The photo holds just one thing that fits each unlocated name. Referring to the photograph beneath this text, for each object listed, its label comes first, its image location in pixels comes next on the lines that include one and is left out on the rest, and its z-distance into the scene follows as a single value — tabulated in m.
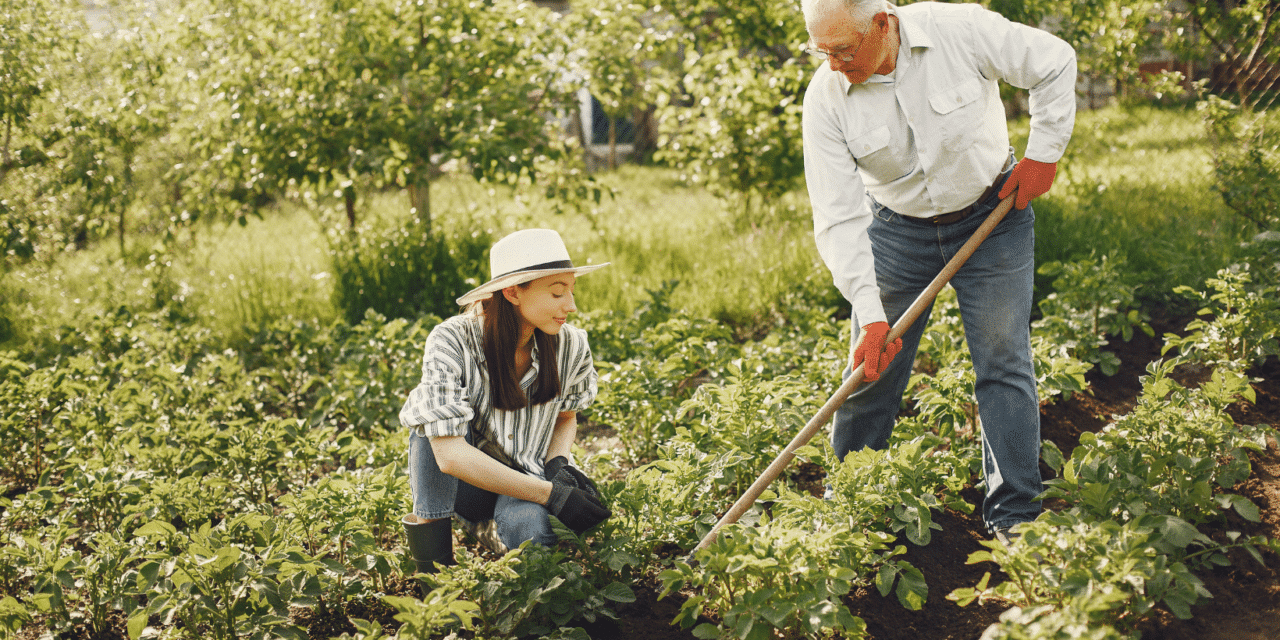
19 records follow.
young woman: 2.62
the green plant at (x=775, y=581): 2.20
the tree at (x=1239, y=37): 5.24
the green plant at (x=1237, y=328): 3.56
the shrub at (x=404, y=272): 5.97
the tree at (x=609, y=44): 6.52
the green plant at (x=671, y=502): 2.71
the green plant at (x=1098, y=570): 2.10
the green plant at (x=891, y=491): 2.60
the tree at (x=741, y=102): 6.64
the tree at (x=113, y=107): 5.94
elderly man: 2.72
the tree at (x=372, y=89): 5.91
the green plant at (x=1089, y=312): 4.00
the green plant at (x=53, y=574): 2.62
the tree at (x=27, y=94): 5.43
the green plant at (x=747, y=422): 3.17
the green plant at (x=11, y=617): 2.45
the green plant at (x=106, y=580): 2.67
